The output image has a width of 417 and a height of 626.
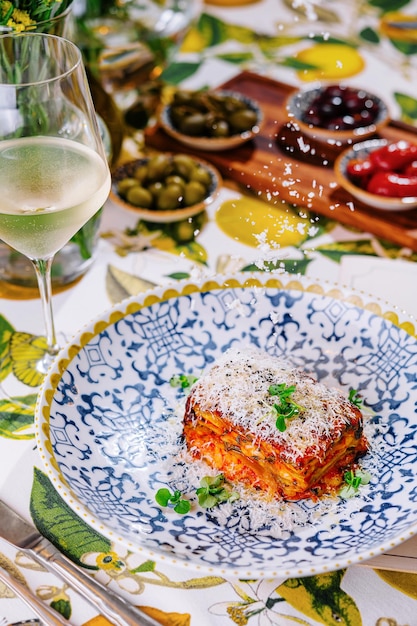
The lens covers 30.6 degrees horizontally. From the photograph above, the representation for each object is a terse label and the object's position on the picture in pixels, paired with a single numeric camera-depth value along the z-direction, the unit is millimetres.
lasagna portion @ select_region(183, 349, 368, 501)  893
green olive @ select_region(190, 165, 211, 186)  1499
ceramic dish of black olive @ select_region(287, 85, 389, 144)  1668
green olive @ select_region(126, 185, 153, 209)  1462
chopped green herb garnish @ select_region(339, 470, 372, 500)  907
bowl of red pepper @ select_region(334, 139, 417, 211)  1455
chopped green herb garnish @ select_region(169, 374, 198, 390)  1073
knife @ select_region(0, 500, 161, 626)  830
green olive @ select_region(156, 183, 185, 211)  1453
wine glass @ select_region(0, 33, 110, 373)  972
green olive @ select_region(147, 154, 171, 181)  1501
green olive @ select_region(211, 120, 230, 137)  1643
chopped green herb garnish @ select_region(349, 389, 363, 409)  1023
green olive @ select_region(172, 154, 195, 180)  1512
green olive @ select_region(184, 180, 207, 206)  1467
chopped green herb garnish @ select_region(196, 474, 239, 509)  898
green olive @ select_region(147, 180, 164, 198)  1474
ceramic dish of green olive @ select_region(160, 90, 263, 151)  1646
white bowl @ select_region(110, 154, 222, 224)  1443
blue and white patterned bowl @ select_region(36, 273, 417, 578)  825
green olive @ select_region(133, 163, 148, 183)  1508
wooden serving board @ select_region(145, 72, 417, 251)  1467
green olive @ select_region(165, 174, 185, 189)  1470
